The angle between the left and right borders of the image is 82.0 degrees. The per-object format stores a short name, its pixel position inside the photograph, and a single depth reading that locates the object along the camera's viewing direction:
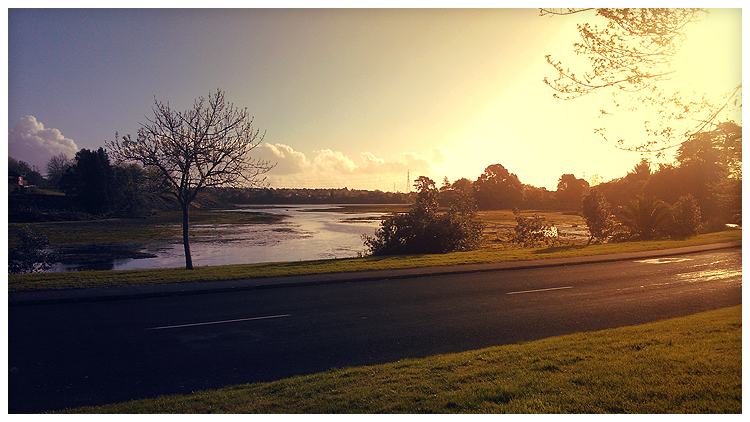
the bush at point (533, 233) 30.05
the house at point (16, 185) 59.89
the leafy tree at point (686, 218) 30.17
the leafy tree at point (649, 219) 29.88
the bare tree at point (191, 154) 17.23
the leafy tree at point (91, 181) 68.38
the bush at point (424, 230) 25.23
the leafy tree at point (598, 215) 30.32
